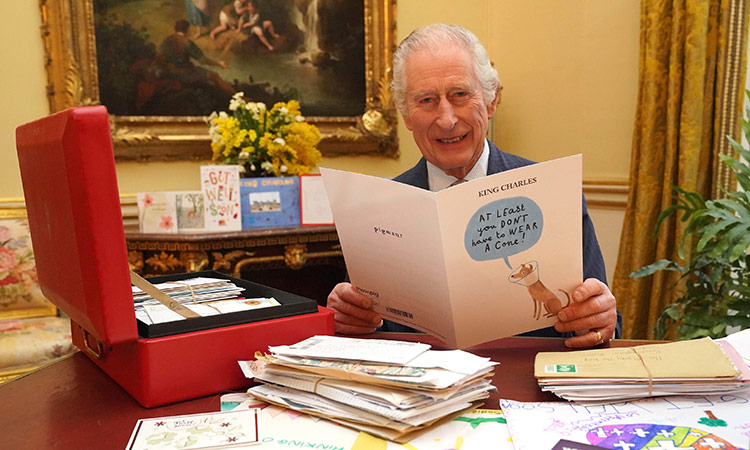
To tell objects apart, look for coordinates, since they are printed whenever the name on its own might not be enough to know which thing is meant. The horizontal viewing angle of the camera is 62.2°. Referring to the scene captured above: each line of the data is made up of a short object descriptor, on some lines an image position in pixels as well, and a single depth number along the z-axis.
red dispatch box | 0.88
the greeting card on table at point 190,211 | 2.93
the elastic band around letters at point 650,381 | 0.94
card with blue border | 3.03
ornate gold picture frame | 3.28
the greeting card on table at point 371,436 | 0.82
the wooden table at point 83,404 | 0.88
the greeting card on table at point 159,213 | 2.93
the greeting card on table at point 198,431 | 0.82
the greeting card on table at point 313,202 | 3.12
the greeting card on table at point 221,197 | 2.90
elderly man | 1.67
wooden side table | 2.83
